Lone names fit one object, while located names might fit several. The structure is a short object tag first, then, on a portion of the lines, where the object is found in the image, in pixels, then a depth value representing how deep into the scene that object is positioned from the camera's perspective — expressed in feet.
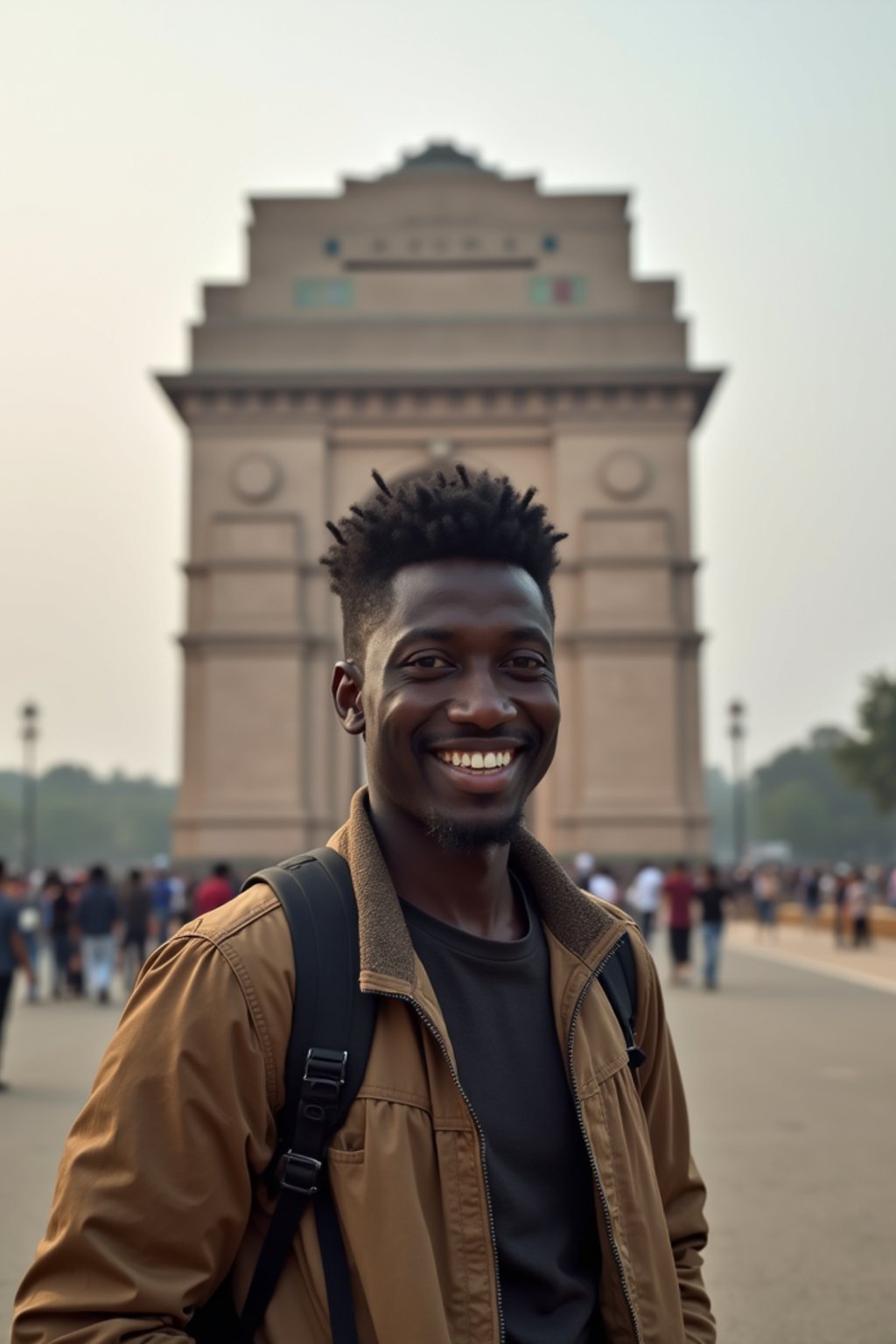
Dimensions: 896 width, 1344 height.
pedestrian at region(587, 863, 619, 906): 71.00
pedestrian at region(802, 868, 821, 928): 125.70
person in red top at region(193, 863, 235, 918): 49.96
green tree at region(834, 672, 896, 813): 199.82
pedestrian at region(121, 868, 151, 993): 69.10
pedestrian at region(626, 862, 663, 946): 77.97
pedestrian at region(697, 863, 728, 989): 65.52
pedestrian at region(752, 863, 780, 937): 116.57
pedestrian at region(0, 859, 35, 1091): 40.19
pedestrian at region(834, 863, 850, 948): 100.12
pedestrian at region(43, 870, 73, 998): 68.74
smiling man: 7.05
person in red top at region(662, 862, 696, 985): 66.03
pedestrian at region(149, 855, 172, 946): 82.89
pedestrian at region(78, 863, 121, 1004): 62.49
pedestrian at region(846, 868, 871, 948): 97.96
